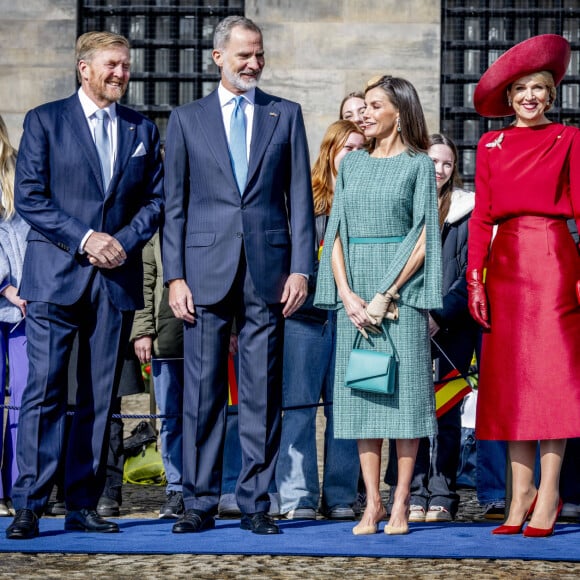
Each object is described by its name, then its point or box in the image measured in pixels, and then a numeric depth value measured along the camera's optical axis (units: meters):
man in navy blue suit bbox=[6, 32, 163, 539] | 12.87
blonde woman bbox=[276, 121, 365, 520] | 14.84
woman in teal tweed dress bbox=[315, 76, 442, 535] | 13.09
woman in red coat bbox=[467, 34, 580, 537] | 13.05
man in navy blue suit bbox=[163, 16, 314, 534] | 13.04
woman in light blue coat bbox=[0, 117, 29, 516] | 15.36
